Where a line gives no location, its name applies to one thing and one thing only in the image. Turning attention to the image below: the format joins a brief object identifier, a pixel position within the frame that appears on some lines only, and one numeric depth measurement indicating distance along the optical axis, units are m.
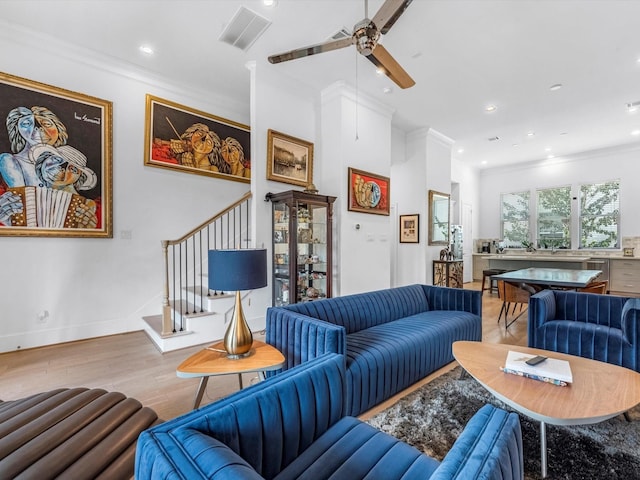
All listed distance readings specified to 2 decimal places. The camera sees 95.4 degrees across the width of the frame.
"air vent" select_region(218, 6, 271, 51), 3.13
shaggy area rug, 1.60
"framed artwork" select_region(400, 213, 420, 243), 6.23
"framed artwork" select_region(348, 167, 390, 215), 4.75
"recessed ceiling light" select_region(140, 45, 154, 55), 3.66
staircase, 3.43
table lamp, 1.78
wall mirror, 6.25
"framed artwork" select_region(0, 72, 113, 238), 3.30
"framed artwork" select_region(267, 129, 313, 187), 4.29
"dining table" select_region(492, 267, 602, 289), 3.59
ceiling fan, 2.31
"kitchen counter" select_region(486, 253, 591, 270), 6.31
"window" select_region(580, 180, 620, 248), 7.31
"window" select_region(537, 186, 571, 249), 7.95
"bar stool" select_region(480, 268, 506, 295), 6.31
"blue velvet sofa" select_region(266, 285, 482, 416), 2.04
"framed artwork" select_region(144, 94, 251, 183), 4.22
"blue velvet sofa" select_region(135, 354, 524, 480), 0.75
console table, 6.18
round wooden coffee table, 1.44
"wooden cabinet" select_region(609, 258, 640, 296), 6.69
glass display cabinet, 4.02
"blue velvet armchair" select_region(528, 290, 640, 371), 2.46
